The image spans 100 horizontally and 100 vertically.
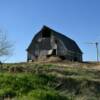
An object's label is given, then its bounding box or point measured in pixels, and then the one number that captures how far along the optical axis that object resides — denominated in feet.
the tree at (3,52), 50.37
